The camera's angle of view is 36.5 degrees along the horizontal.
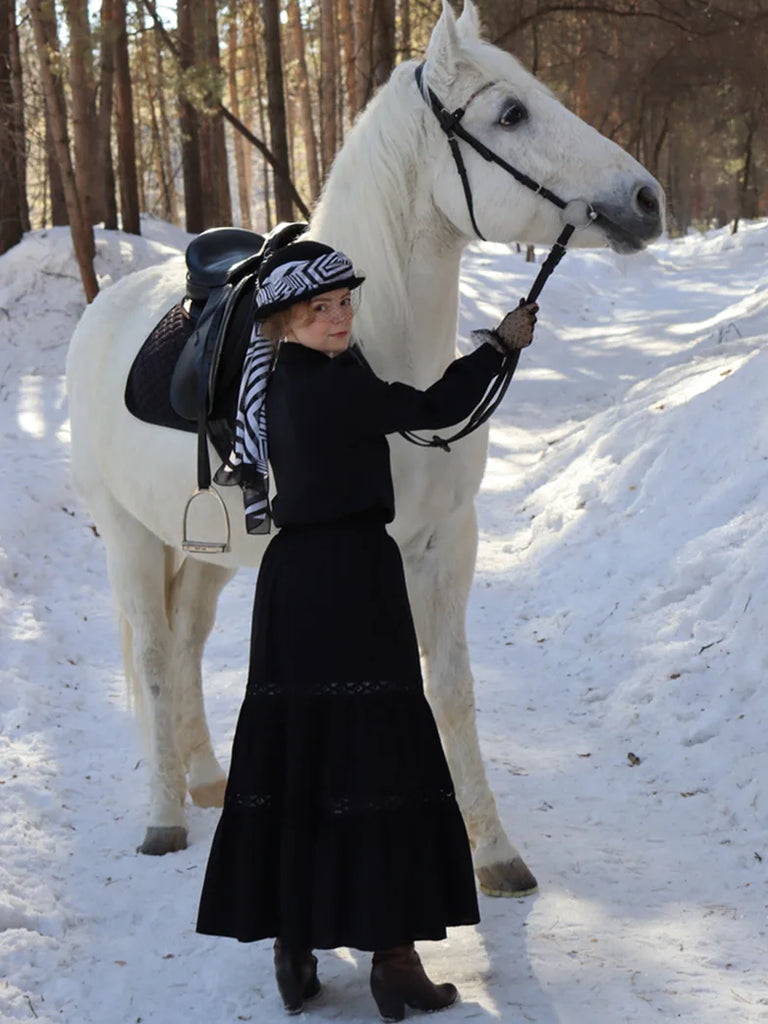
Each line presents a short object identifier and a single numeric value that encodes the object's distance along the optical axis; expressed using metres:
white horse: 3.16
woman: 2.77
